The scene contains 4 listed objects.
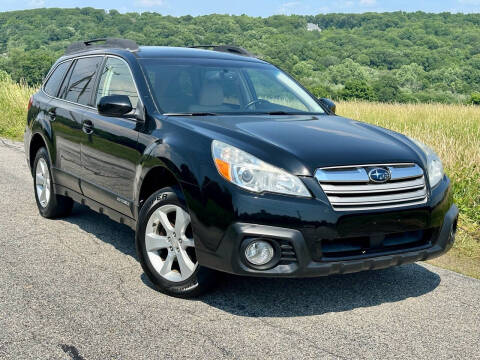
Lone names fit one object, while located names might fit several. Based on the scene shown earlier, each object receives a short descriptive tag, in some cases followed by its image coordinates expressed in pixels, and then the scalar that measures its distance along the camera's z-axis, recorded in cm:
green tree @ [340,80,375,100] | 4524
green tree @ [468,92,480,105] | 4497
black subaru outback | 377
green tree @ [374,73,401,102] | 4880
